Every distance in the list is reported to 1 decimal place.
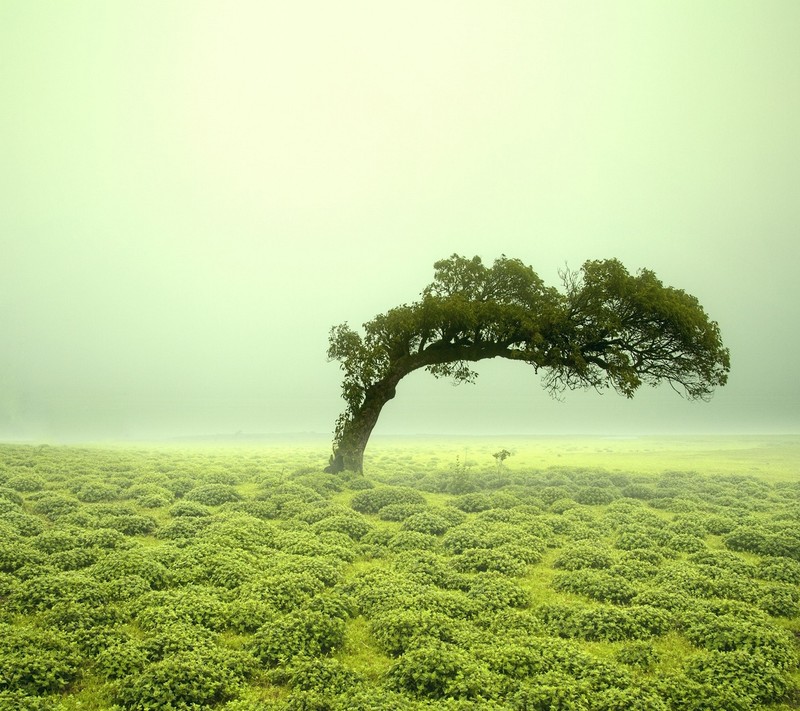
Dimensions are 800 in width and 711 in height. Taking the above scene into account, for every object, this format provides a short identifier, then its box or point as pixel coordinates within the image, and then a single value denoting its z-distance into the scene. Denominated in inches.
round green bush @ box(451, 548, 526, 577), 673.0
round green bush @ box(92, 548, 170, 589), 578.9
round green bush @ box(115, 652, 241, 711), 366.6
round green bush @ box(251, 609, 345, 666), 445.7
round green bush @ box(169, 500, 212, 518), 904.3
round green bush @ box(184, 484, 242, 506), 1024.4
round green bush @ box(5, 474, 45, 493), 1023.6
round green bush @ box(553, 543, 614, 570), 685.3
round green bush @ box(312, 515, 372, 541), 825.5
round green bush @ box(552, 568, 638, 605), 584.4
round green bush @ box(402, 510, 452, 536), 860.6
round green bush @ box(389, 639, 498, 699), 386.6
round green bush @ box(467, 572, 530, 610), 559.5
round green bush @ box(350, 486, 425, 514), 1019.3
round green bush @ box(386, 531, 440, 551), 763.4
